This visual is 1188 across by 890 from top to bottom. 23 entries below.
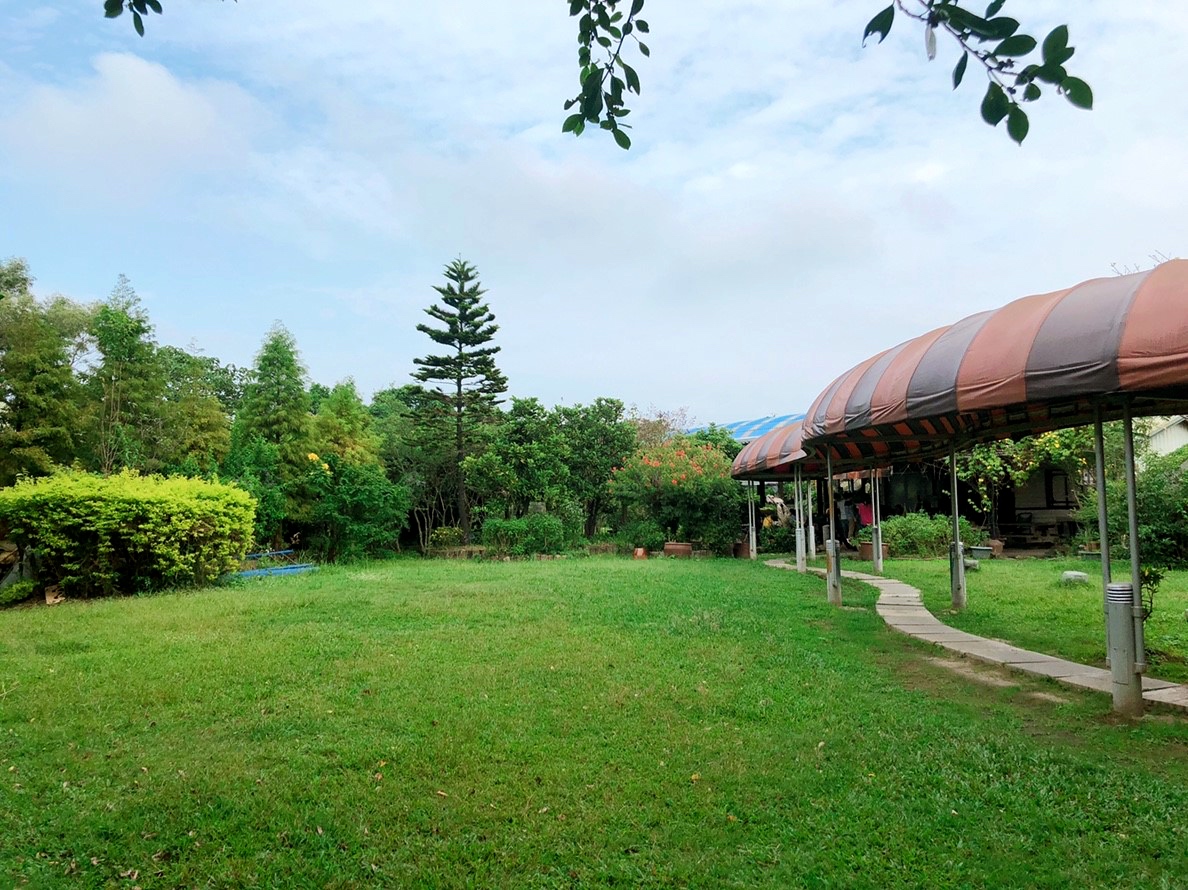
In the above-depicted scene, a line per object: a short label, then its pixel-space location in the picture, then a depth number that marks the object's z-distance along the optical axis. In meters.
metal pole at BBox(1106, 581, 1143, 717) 3.68
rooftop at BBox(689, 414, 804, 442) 22.48
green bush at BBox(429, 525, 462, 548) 16.09
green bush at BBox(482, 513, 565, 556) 14.75
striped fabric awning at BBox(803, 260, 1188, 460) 3.35
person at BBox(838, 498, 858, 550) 15.49
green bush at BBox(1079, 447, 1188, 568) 10.56
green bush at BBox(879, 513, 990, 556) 13.38
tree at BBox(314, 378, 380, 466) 15.54
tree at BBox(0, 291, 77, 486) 12.35
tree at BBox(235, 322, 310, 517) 14.49
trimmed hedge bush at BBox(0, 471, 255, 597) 7.87
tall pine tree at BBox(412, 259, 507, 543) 16.53
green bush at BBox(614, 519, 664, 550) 15.30
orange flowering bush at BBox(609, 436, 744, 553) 14.65
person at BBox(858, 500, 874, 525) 16.38
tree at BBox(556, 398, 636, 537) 17.42
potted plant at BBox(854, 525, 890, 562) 13.67
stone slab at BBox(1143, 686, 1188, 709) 3.73
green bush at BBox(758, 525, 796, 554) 15.84
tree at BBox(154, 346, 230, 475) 14.09
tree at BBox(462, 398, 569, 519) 15.88
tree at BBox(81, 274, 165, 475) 13.23
